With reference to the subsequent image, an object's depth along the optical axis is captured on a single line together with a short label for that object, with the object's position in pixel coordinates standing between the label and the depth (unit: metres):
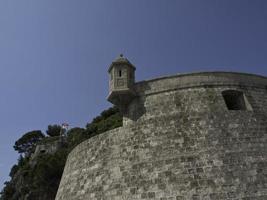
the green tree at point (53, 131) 51.66
